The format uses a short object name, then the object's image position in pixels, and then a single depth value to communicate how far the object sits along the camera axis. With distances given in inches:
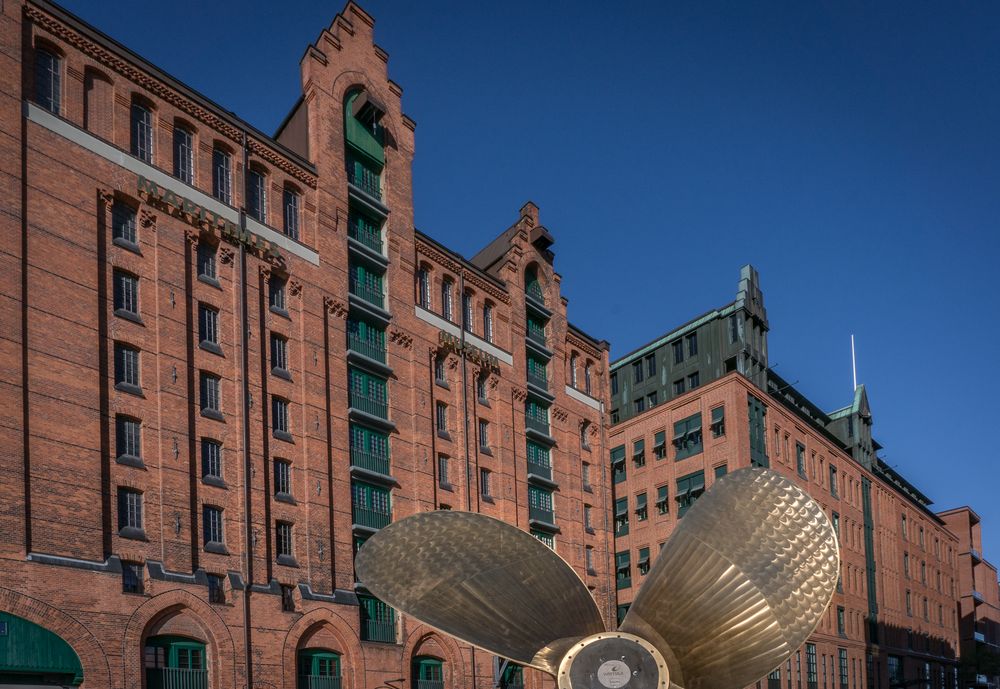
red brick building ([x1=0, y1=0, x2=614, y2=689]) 1203.9
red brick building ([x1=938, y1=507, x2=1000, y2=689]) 3892.7
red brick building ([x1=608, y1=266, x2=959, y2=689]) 2568.9
